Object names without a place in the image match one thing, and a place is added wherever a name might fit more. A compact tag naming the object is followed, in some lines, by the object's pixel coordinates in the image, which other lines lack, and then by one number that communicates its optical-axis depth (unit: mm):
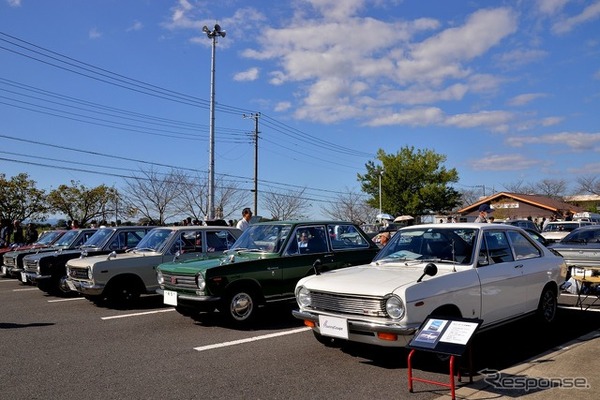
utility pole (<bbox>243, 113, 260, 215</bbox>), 39769
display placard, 4312
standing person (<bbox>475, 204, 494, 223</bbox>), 13370
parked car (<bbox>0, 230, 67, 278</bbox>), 14432
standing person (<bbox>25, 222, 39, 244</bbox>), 19578
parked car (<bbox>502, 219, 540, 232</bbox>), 22334
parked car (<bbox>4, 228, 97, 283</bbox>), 13509
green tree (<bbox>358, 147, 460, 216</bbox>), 49844
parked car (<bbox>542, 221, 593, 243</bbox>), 20339
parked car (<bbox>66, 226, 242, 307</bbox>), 9727
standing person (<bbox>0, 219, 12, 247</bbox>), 18266
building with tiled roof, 48469
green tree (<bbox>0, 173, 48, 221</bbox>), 34750
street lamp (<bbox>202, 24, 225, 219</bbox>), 23844
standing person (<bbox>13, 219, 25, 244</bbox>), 19156
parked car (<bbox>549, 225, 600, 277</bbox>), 9474
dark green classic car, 7609
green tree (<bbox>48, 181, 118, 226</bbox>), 38906
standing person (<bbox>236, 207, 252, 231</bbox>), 12914
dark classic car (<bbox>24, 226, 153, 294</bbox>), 11555
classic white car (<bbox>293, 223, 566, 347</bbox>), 5227
